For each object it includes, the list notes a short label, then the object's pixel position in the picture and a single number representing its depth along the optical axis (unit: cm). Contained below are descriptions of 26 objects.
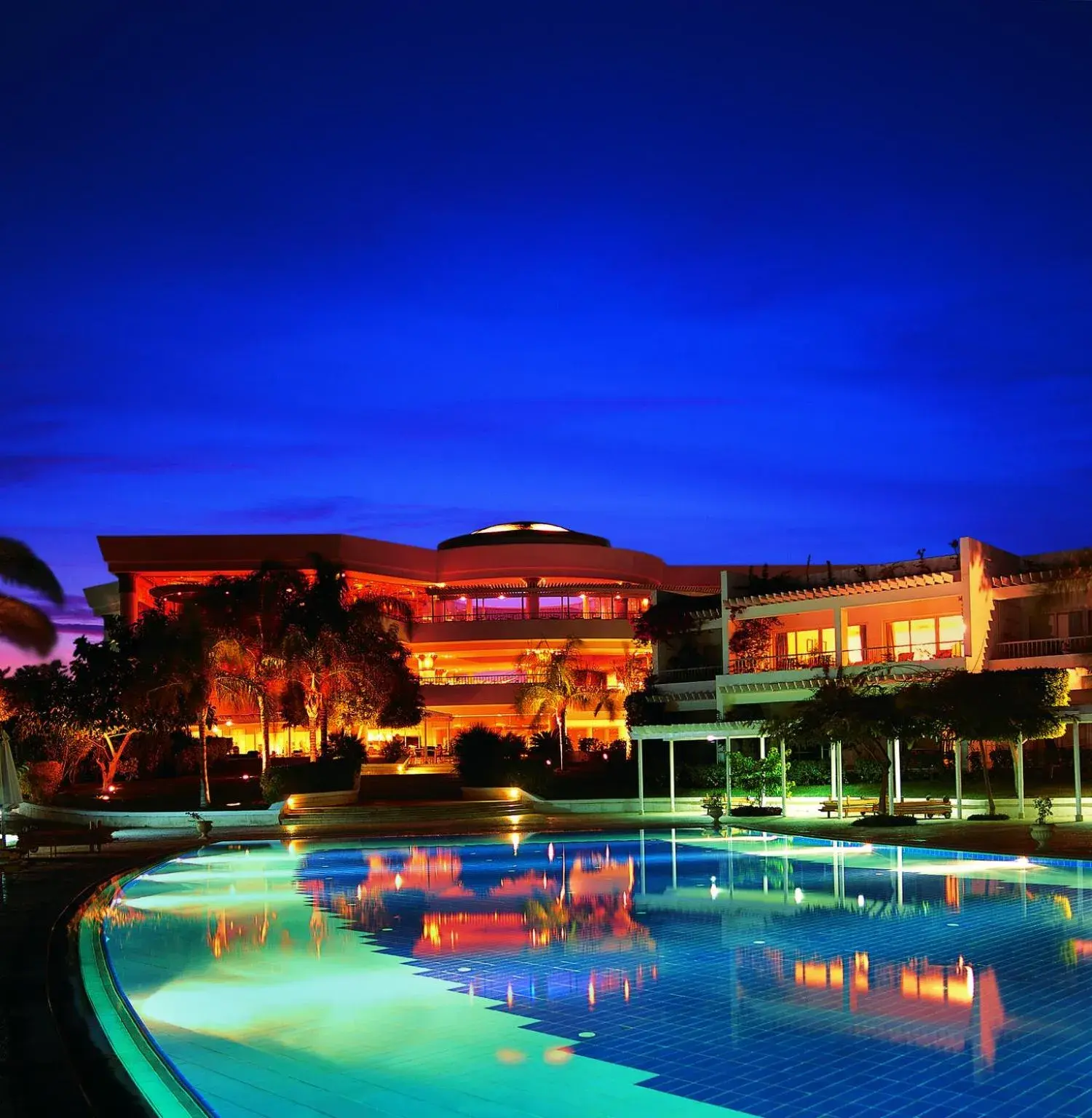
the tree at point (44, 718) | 3384
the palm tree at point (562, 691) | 4381
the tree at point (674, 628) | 4188
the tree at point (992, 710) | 2480
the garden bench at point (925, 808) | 2642
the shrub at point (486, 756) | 3812
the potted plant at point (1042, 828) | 1942
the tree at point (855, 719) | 2556
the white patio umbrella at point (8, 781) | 2116
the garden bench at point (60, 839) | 2145
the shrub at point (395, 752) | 4378
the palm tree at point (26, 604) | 2012
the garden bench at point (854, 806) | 2777
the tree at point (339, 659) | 3525
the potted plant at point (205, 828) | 2600
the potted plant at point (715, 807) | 2681
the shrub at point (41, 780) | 3606
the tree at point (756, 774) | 3216
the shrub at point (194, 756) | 4406
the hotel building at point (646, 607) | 3338
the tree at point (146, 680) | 3303
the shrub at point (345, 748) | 3794
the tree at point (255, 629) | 3478
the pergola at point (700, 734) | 2992
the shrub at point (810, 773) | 3347
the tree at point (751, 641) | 3947
